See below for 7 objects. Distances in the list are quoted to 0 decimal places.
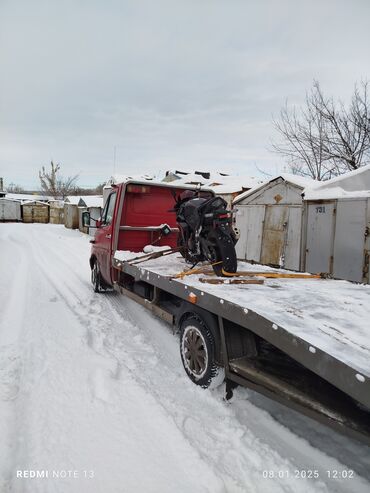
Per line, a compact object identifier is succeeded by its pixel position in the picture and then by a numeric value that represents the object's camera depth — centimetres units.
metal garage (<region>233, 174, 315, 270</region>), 937
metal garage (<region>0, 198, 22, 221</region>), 3916
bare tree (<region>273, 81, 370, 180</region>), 1446
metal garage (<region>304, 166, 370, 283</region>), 747
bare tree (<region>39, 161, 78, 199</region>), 6500
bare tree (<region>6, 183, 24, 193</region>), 10161
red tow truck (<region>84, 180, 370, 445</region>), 171
